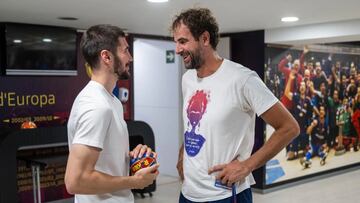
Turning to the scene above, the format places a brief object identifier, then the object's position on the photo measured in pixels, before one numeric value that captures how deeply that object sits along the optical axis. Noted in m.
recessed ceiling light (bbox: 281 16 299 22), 4.21
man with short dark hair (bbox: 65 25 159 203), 1.44
